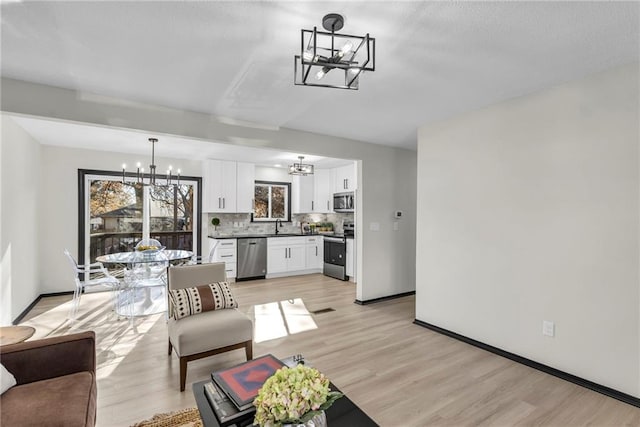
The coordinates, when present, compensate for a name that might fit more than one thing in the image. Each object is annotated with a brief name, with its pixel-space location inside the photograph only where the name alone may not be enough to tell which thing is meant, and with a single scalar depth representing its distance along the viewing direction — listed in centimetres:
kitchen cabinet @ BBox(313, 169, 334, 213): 761
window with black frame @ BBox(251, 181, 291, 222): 740
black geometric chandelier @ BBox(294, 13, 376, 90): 161
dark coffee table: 147
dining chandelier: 471
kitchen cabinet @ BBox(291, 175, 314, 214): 747
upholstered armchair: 256
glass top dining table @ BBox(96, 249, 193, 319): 436
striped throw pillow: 285
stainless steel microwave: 693
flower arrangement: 116
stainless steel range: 662
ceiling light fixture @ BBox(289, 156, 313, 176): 565
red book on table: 156
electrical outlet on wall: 278
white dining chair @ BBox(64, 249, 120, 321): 413
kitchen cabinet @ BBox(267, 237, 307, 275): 677
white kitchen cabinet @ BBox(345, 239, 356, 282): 652
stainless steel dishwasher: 648
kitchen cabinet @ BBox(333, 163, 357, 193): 691
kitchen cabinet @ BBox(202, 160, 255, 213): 646
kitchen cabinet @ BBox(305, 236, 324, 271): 723
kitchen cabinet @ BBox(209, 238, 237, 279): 629
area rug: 207
